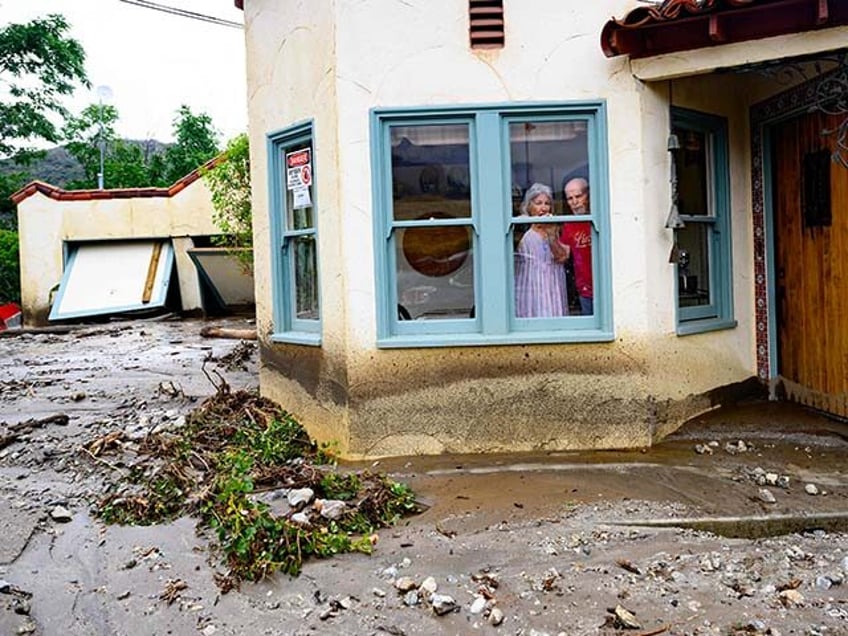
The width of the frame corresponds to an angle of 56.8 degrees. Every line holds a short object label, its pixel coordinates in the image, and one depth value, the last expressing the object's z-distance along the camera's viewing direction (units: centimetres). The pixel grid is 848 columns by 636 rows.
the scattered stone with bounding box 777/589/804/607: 329
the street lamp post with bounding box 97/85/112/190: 2109
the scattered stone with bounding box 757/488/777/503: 438
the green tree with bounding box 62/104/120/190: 2414
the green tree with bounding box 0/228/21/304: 1834
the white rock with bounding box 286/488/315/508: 449
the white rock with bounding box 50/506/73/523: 474
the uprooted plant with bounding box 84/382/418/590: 396
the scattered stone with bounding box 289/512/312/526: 416
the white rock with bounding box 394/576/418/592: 360
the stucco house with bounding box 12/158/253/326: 1552
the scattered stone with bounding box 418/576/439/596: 354
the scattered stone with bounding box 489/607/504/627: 329
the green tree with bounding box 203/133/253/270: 1046
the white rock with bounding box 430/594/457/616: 339
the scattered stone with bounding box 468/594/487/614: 339
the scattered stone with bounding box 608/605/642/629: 318
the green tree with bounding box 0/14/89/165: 1877
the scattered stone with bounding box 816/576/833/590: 343
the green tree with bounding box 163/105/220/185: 2448
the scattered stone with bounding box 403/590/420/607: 349
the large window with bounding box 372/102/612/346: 547
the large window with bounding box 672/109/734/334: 605
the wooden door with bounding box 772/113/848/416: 573
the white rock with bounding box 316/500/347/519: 431
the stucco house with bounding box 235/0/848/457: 544
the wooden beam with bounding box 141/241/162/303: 1533
